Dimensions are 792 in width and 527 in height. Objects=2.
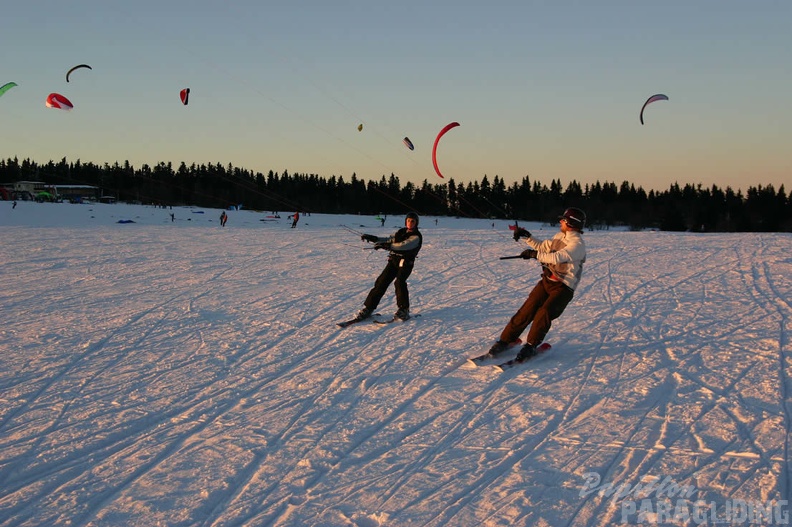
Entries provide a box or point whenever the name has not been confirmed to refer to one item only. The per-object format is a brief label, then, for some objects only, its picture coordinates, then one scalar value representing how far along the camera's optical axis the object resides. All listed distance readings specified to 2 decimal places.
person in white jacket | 6.63
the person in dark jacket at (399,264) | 9.16
